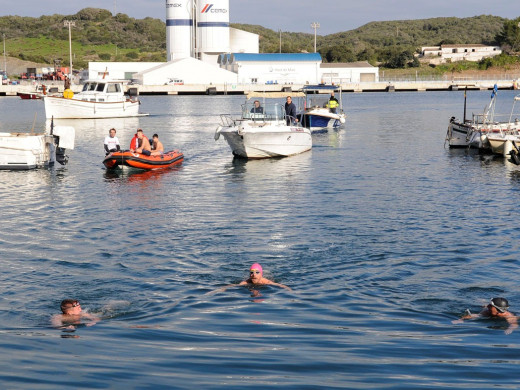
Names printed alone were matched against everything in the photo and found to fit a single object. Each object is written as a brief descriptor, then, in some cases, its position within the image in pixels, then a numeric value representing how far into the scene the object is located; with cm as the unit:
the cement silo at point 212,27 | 12748
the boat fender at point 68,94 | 6309
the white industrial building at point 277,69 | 11925
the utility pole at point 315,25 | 12781
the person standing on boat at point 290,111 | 3578
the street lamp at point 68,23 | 10379
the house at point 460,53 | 15738
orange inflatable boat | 3122
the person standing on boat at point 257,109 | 3465
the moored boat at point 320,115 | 5181
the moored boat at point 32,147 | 3203
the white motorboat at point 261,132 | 3431
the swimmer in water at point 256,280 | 1525
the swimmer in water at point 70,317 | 1349
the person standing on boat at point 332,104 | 5325
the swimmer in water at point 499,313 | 1321
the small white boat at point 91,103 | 6300
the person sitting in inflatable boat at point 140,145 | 3158
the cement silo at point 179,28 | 12862
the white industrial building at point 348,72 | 12475
